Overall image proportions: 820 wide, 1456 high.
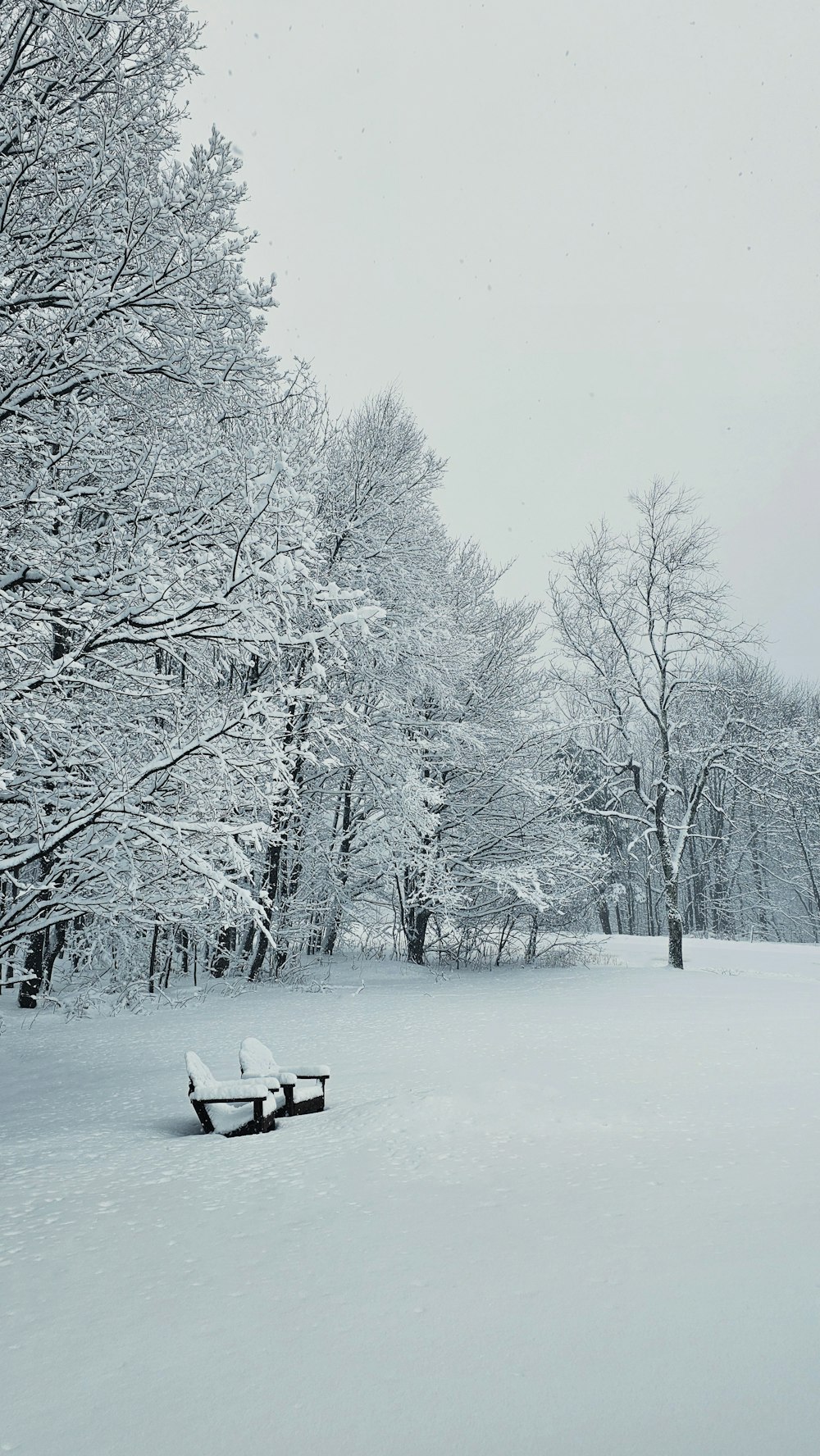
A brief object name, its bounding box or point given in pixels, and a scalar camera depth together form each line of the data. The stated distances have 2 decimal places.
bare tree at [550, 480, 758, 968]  18.16
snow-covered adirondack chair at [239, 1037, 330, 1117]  6.54
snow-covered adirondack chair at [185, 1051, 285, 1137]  6.00
